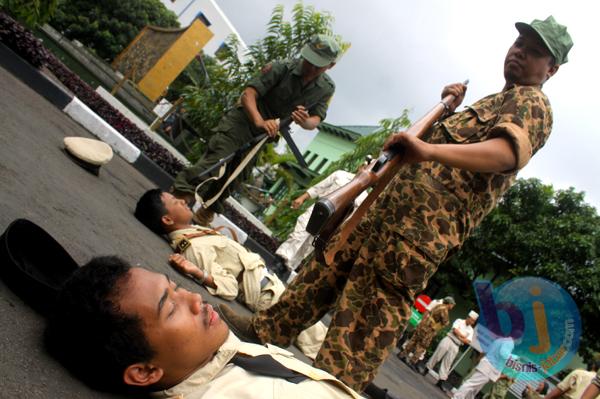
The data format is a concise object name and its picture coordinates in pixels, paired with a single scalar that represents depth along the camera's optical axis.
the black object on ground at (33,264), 1.86
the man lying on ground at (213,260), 3.86
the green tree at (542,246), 19.59
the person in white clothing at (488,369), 9.35
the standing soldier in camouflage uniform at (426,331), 13.15
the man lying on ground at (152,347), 1.66
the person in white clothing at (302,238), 7.70
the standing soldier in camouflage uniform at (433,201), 2.22
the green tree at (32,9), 7.98
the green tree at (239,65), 11.60
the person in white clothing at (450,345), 12.82
